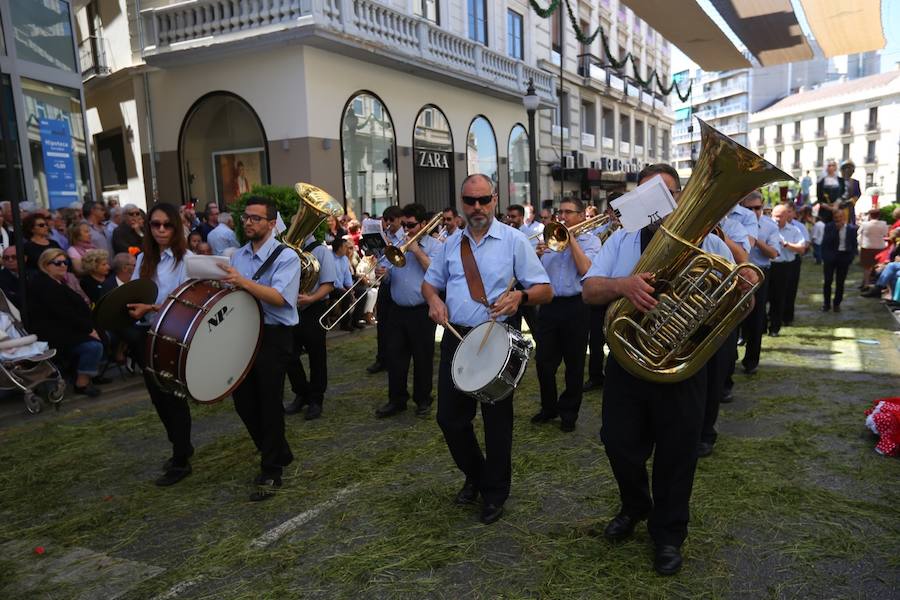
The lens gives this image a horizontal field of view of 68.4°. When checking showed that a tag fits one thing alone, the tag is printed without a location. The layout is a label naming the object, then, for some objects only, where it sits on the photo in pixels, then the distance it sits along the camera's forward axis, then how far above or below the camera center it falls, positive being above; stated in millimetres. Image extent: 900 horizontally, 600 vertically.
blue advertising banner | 12461 +1040
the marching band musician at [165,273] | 4562 -419
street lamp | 15406 +1972
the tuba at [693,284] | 2881 -412
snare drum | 3564 -895
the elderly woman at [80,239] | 8249 -288
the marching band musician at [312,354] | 6125 -1422
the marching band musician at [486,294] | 3875 -578
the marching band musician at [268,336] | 4367 -857
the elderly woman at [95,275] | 7637 -689
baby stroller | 6387 -1454
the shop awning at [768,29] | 10930 +2930
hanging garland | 14531 +4289
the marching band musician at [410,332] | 6148 -1209
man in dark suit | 10914 -1089
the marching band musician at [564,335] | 5707 -1202
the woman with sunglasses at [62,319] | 6930 -1078
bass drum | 3840 -758
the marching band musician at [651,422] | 3215 -1128
